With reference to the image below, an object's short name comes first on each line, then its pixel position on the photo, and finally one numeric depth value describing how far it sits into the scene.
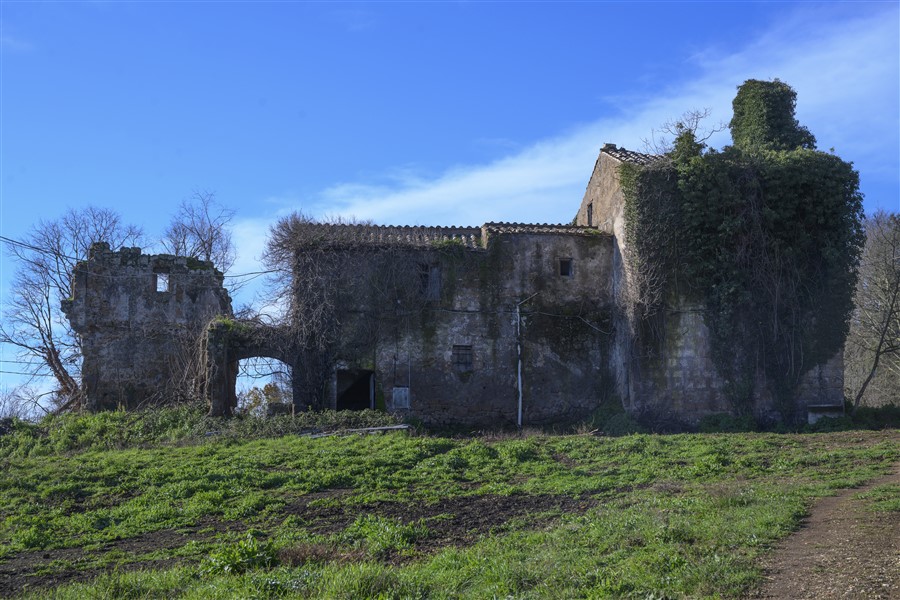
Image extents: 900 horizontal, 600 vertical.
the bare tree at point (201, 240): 45.06
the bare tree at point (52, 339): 36.09
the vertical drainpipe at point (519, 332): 27.91
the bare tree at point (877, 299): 32.34
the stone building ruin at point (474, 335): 26.48
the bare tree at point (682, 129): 27.27
